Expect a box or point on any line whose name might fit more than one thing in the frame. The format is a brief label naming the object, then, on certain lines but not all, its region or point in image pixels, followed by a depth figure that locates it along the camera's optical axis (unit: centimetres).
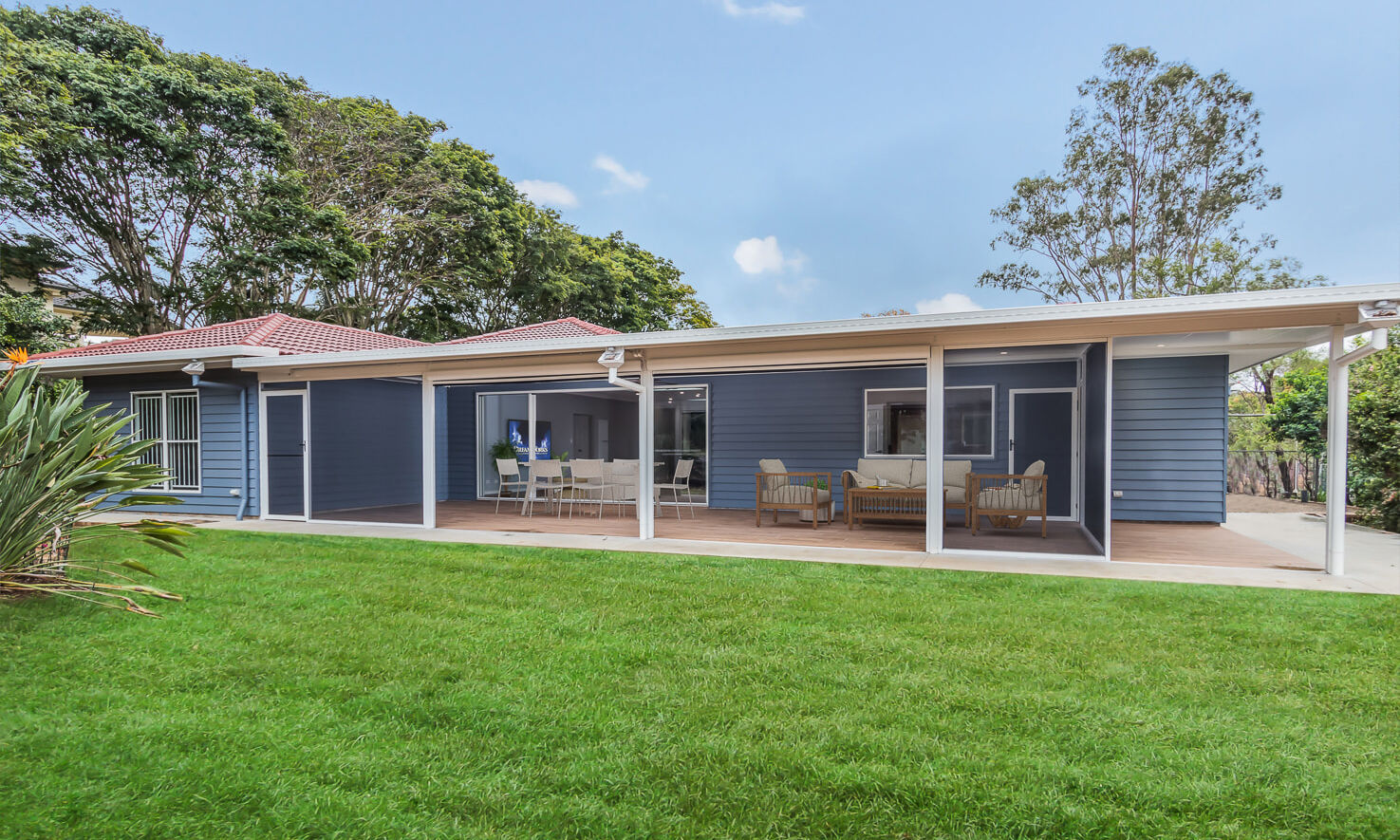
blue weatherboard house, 708
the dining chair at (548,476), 1023
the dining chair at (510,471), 1083
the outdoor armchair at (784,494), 898
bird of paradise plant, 424
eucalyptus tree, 2095
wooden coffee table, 864
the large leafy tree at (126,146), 1352
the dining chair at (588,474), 1017
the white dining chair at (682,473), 1074
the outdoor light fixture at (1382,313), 524
